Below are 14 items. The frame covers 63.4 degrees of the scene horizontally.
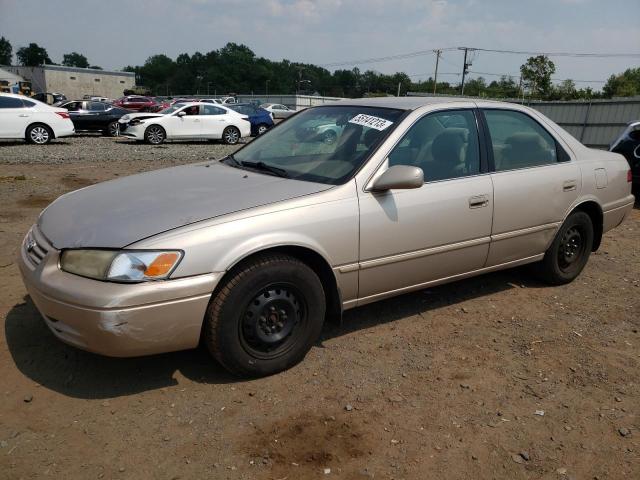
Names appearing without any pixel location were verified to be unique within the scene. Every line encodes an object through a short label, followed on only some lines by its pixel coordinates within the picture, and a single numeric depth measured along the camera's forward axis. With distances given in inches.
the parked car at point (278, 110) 1428.4
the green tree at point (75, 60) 5152.6
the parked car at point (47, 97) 1324.8
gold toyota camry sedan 103.8
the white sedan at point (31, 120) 570.6
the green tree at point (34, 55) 4430.9
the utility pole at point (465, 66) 2153.1
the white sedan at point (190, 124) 684.1
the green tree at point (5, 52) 4397.1
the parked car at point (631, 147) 335.9
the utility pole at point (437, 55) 2401.0
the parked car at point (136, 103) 1214.8
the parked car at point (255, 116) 858.1
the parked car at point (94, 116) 796.0
